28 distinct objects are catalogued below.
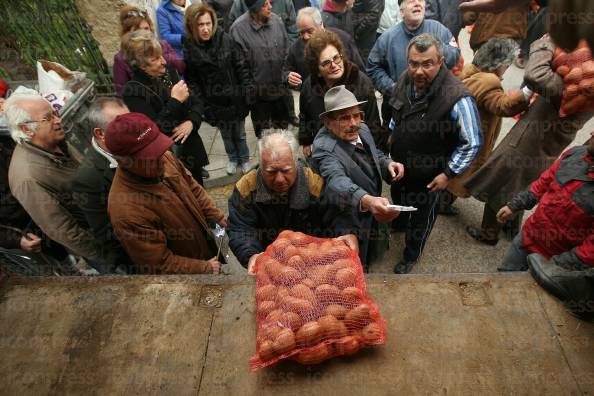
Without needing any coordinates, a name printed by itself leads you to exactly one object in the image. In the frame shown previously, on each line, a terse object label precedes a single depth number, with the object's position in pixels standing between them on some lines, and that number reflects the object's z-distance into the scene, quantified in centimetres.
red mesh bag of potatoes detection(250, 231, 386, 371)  161
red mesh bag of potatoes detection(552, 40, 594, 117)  267
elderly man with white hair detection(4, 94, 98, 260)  260
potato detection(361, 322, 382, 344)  170
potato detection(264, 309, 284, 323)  168
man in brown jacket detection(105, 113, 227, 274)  229
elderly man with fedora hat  262
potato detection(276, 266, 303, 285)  184
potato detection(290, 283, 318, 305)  172
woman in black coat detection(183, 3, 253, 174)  402
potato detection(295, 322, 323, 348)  159
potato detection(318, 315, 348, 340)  163
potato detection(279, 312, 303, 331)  163
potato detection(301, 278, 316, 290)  179
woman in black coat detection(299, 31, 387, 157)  333
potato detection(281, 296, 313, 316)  167
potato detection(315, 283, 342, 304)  173
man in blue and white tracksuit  293
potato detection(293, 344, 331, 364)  161
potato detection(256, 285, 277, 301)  185
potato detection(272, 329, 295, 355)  157
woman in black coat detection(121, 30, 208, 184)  341
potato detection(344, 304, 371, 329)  170
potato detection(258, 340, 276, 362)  158
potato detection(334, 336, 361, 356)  165
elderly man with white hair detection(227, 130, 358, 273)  234
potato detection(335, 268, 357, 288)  180
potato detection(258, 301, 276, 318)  179
